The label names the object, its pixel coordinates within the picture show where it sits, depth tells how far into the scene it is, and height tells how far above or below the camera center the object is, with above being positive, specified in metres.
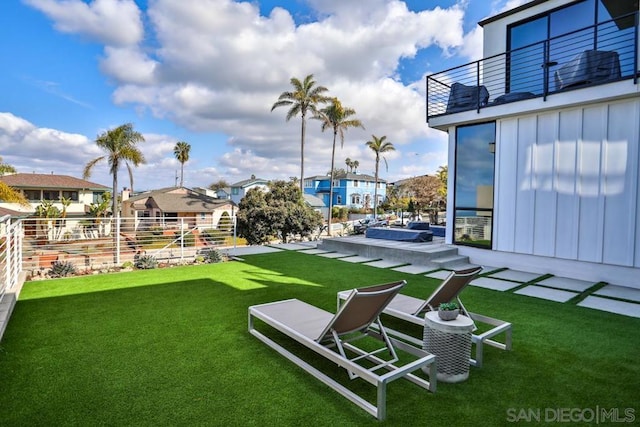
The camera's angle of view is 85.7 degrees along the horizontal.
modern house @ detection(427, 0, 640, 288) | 7.56 +1.67
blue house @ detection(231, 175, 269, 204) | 49.88 +2.68
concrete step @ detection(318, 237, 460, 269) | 9.70 -1.34
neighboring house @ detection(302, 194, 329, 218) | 47.66 +0.36
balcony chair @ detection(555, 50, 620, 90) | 7.75 +3.26
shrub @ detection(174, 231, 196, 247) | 10.98 -1.29
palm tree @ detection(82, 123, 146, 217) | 26.02 +4.14
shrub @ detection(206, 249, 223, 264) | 10.19 -1.58
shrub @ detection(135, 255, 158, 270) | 9.13 -1.62
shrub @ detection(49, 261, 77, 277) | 8.09 -1.63
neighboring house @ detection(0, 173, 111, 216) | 32.94 +1.12
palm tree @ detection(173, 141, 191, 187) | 46.97 +7.06
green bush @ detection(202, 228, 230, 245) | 12.94 -1.21
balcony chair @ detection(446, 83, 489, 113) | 9.95 +3.28
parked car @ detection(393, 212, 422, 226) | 37.41 -1.01
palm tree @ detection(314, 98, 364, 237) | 27.00 +6.94
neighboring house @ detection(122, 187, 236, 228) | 31.50 -0.20
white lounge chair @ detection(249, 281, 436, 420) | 2.84 -1.36
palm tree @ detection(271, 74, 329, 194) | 25.73 +7.97
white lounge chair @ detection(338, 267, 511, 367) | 4.00 -1.32
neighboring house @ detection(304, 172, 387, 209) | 52.06 +2.71
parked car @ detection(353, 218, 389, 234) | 25.54 -1.36
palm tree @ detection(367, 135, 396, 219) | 40.62 +7.31
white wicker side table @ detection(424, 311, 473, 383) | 3.19 -1.31
